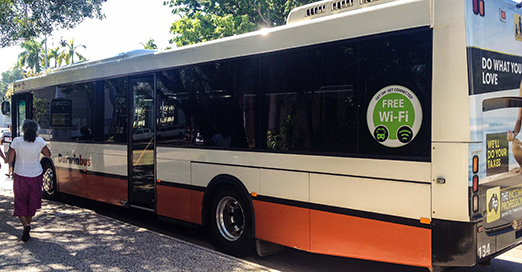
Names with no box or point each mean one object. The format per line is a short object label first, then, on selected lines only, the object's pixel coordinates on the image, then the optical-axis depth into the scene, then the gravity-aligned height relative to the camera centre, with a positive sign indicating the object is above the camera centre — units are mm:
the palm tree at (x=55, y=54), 56625 +9918
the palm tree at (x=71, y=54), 55594 +9943
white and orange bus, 4523 -35
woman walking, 7074 -582
